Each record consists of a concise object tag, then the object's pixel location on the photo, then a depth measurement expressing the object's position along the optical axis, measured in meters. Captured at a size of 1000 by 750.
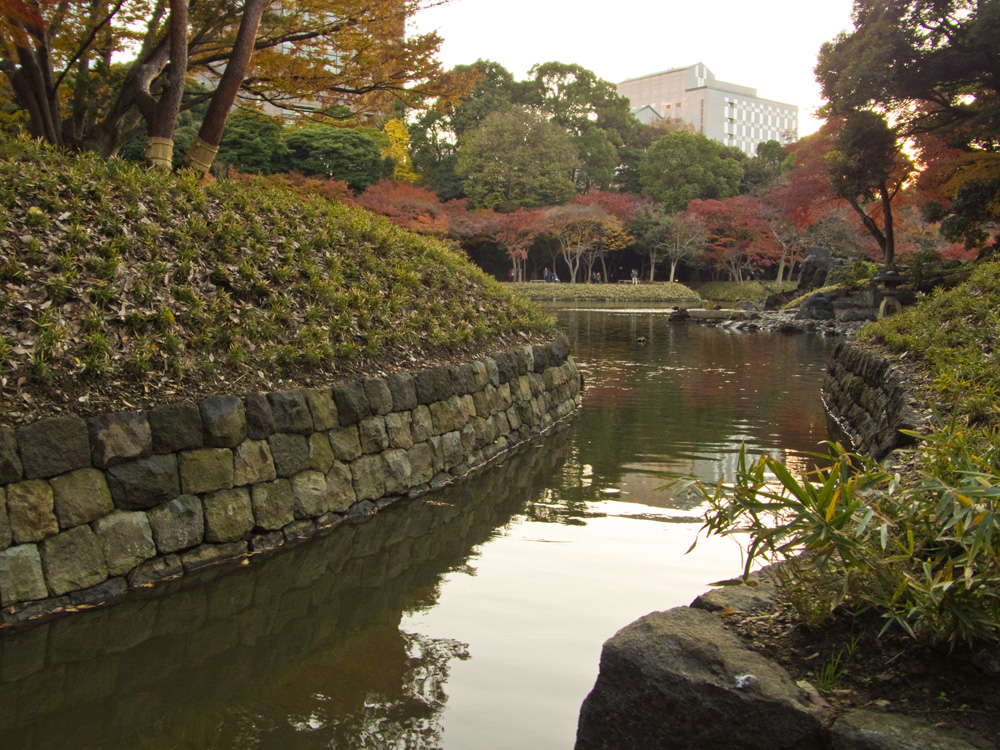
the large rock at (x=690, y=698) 2.30
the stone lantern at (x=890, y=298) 17.13
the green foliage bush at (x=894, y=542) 2.30
